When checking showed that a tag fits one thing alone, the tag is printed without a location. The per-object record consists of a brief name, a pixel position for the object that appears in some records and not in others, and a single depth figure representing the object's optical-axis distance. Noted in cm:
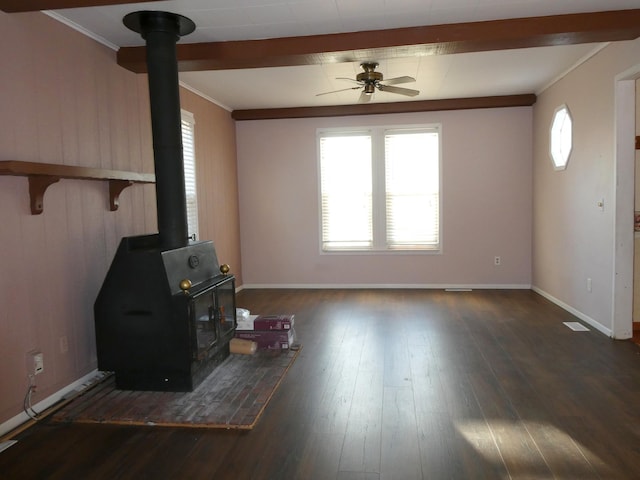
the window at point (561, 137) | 516
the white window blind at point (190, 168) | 535
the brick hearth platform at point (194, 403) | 286
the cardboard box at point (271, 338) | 412
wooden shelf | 261
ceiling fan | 450
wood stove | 315
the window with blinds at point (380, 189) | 675
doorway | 401
